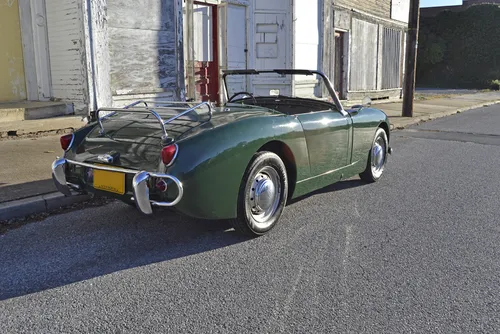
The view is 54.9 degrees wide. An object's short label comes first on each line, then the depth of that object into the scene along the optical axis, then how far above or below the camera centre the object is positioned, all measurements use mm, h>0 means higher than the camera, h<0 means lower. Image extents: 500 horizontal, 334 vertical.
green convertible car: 3385 -647
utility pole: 12500 +333
